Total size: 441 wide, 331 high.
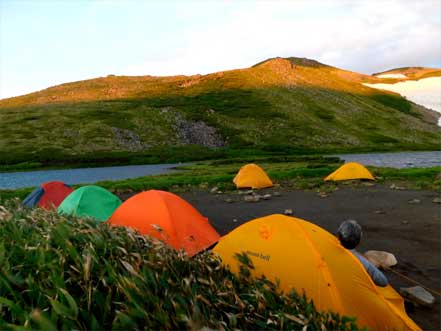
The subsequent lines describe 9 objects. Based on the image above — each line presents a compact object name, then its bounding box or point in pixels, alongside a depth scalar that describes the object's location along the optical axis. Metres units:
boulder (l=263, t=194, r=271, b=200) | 26.16
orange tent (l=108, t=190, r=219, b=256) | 11.65
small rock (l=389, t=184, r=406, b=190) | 27.20
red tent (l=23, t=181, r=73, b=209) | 19.08
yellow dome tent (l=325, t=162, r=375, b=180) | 31.28
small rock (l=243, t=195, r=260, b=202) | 25.15
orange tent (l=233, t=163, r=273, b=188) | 30.56
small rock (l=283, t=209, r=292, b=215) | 19.95
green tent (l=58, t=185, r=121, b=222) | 14.96
